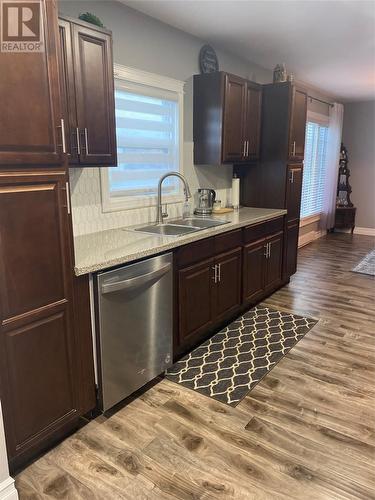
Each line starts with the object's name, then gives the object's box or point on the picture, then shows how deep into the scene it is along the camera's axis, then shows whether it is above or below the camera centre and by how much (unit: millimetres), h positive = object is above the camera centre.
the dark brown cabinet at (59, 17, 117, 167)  2066 +461
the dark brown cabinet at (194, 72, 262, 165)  3406 +516
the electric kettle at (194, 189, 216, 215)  3633 -283
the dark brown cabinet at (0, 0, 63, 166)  1500 +280
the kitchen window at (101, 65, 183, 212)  2842 +270
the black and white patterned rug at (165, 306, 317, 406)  2482 -1381
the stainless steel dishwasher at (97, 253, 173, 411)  2047 -901
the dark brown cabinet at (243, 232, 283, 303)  3487 -937
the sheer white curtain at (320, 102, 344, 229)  6859 +168
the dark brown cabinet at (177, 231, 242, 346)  2670 -879
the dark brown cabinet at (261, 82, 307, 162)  3844 +539
